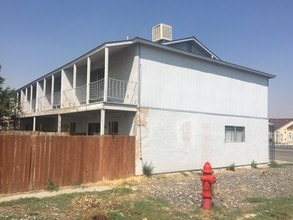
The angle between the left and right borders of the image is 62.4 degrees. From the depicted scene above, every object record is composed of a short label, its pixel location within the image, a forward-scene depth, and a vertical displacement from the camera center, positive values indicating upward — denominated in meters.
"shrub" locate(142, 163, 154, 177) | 11.31 -1.94
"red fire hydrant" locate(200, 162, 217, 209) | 6.56 -1.51
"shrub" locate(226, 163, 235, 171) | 14.73 -2.27
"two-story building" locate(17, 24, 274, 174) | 11.58 +1.49
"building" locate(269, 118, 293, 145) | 61.86 -0.53
